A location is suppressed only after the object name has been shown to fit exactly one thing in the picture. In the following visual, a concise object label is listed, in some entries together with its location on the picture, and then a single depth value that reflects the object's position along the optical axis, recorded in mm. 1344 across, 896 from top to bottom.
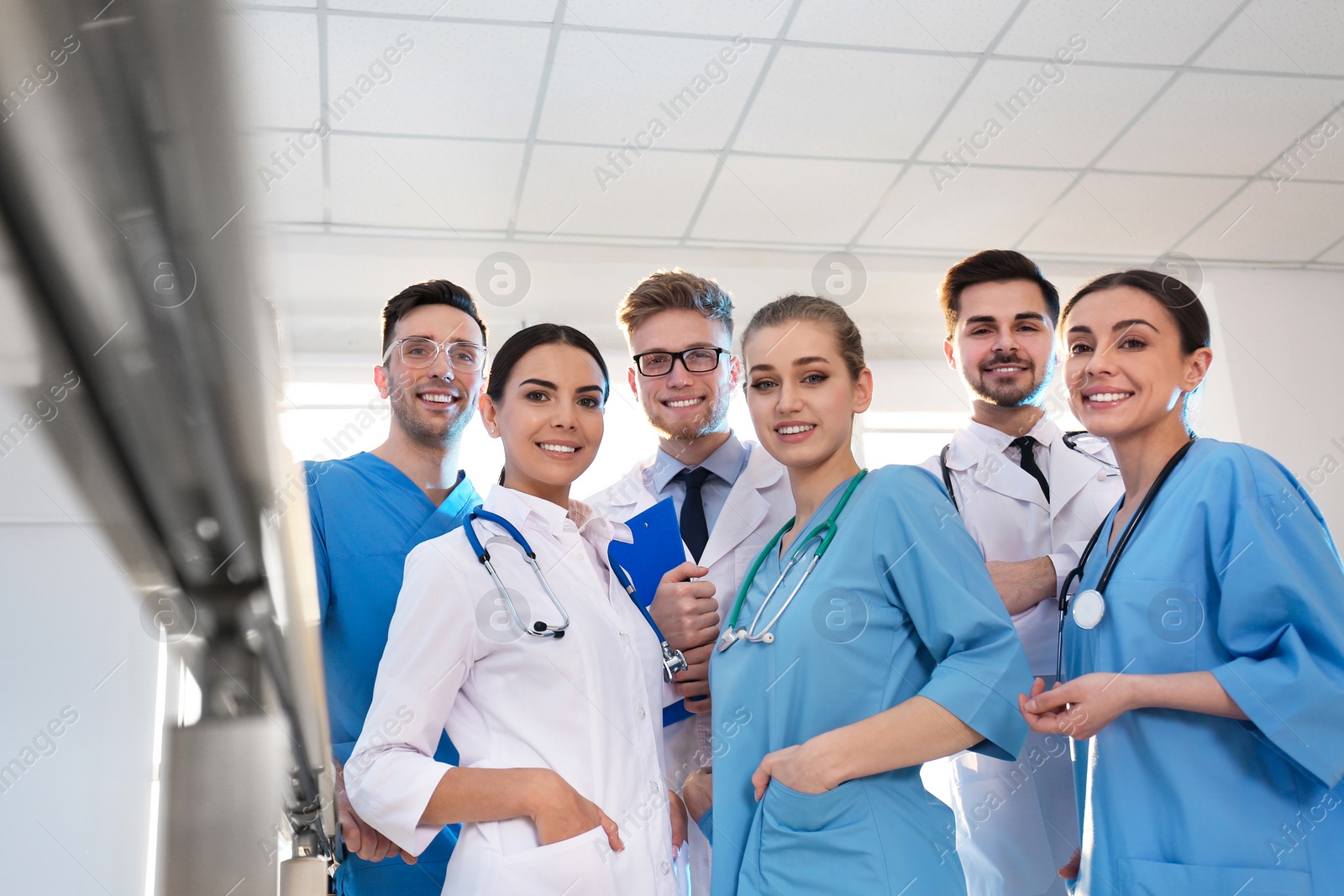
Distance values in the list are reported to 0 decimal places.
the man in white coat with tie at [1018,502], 1557
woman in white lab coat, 957
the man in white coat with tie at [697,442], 1644
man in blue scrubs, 1352
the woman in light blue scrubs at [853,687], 1023
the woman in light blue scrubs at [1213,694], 1018
